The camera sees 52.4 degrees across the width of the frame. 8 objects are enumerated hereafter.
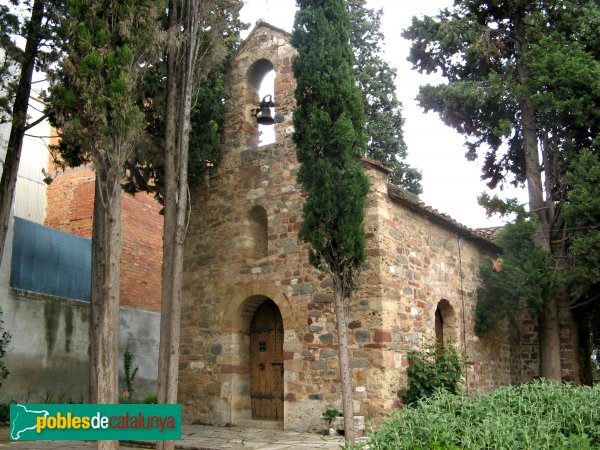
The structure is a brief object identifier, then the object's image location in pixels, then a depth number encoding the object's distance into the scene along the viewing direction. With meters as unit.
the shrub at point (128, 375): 13.55
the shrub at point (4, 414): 10.59
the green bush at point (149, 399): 13.69
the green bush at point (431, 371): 9.12
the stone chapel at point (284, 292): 9.20
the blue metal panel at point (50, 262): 12.13
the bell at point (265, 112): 10.50
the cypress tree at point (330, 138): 7.93
